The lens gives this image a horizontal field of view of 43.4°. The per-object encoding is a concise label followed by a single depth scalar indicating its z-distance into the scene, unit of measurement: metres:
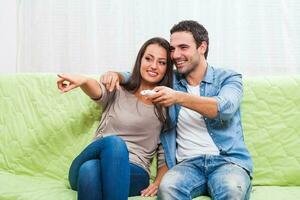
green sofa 1.72
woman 1.41
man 1.41
